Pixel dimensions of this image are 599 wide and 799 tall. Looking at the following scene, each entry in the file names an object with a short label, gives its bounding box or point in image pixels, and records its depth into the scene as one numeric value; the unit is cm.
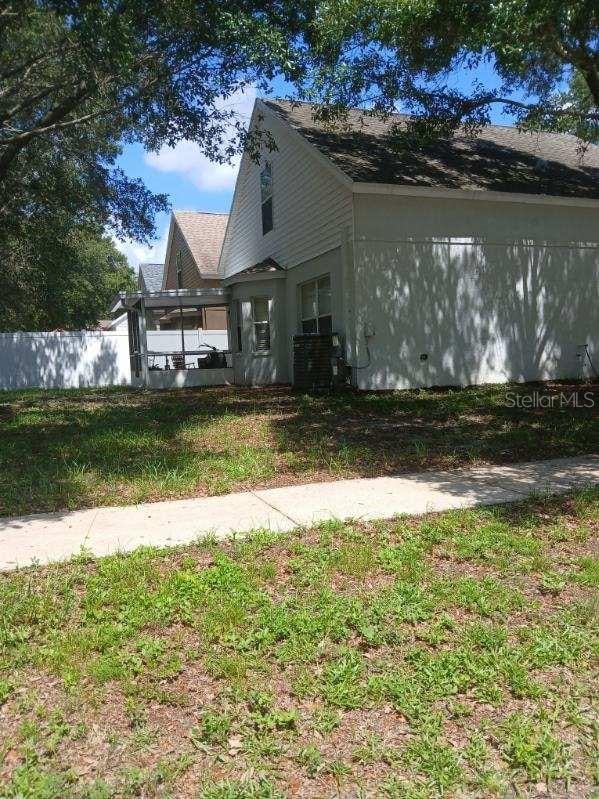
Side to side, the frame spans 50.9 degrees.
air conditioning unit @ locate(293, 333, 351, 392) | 1273
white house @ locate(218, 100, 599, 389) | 1228
